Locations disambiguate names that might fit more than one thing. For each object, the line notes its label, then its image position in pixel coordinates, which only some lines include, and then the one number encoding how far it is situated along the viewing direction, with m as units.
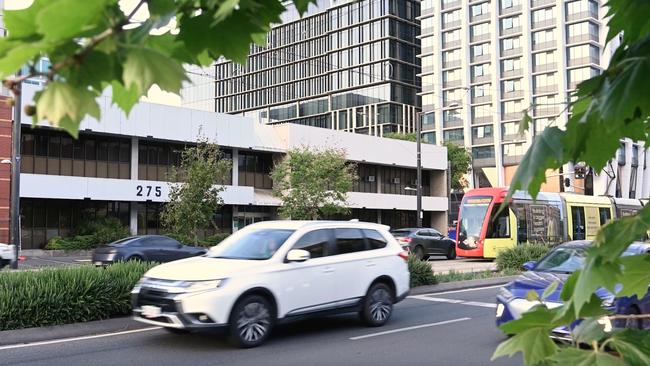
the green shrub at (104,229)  35.44
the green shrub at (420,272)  15.74
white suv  8.31
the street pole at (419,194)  34.78
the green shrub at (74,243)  34.25
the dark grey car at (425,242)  28.91
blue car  8.77
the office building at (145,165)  34.94
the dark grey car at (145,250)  21.47
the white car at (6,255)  20.08
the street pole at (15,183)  23.02
